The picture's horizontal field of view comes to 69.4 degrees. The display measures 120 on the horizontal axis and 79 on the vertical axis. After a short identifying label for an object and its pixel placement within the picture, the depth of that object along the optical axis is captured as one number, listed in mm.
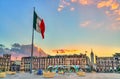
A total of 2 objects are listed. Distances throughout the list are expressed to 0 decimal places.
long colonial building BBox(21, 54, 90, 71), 78823
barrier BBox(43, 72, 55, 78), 13978
